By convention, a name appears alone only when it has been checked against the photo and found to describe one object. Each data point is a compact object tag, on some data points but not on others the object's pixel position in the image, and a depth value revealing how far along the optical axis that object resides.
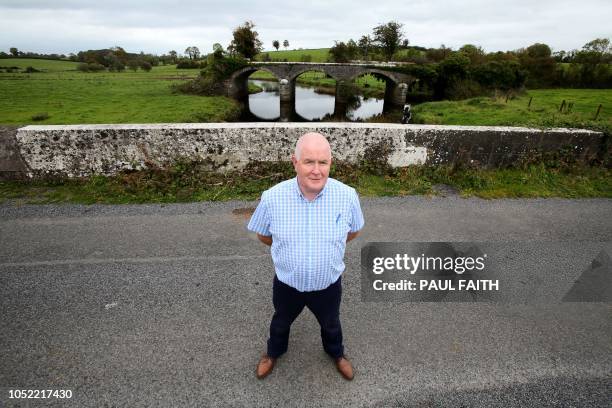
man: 2.03
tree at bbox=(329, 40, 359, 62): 60.41
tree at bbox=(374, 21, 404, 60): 53.44
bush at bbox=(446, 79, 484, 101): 33.66
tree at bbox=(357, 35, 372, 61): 63.16
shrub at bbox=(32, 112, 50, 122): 19.89
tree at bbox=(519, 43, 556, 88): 40.00
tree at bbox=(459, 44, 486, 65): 40.13
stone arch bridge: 36.66
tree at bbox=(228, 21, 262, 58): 45.19
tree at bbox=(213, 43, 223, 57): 37.25
